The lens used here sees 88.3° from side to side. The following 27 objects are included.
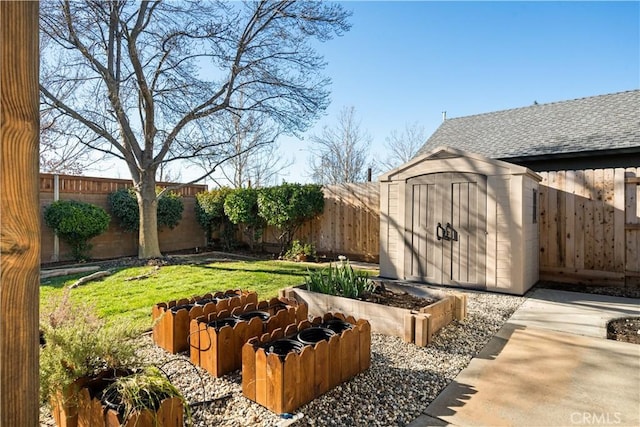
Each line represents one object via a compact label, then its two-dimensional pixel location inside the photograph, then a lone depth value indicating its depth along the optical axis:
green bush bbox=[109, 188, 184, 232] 9.15
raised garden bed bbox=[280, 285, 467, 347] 3.20
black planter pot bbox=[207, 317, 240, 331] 2.71
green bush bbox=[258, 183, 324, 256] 8.99
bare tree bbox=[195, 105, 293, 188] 14.77
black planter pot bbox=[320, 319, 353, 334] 2.81
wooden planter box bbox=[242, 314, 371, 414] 2.03
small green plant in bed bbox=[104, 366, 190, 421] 1.55
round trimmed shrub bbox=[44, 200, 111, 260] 7.74
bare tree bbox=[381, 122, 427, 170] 22.42
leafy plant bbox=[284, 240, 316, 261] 8.94
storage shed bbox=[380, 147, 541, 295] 5.17
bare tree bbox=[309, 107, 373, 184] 21.38
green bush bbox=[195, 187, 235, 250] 10.69
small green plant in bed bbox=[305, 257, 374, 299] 3.99
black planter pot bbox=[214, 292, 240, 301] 3.58
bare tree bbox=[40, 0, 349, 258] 8.03
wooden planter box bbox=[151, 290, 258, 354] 2.89
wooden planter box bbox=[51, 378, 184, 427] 1.50
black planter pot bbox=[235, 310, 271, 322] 2.95
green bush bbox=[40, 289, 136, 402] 1.63
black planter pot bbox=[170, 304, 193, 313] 3.08
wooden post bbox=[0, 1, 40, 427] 0.85
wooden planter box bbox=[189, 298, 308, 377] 2.47
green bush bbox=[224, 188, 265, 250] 9.88
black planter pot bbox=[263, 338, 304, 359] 2.31
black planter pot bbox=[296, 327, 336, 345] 2.52
